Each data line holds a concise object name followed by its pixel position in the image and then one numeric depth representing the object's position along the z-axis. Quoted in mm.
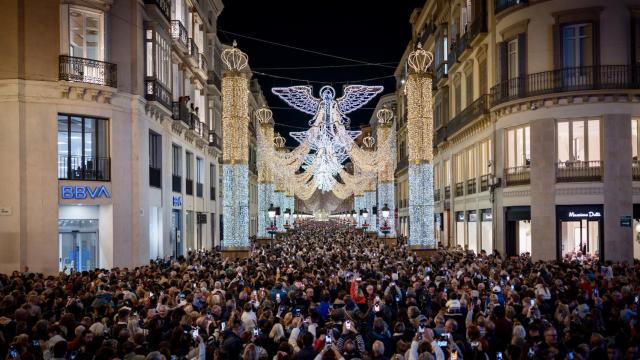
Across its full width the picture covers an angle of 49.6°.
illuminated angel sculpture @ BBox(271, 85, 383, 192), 36688
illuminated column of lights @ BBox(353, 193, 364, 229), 78250
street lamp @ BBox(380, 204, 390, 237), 45125
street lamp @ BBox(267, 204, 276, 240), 43406
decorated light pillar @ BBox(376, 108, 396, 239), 46116
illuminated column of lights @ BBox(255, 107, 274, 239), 43372
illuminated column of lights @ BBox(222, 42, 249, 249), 30438
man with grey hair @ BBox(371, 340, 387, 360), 10530
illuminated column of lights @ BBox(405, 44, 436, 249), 30547
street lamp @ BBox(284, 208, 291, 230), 67450
